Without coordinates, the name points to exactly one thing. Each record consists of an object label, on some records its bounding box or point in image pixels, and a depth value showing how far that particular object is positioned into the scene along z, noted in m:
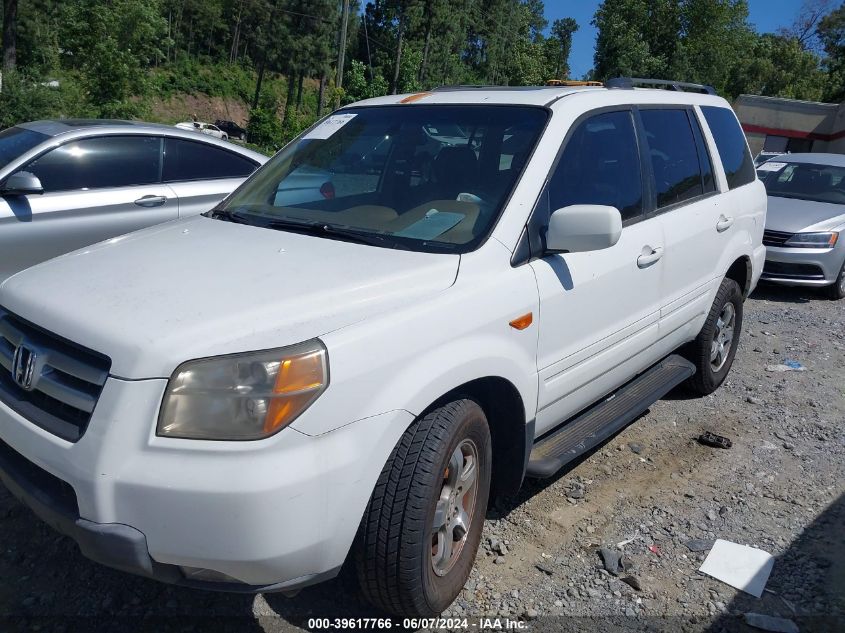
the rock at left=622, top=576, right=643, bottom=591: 3.01
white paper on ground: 3.07
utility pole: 30.63
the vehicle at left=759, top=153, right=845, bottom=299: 8.18
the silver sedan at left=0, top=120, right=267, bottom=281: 5.06
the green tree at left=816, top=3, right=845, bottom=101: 56.58
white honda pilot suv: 2.06
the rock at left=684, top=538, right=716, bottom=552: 3.32
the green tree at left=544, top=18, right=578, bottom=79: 92.88
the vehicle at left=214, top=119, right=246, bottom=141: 56.58
